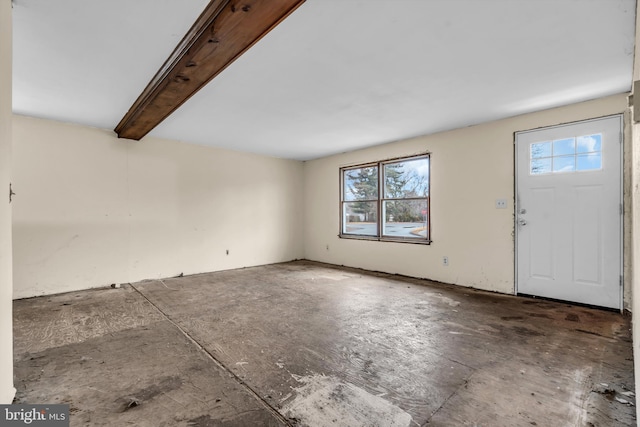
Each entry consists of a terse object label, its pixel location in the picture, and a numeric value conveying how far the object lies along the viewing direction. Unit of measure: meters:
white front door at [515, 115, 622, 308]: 3.23
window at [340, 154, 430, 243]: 5.00
